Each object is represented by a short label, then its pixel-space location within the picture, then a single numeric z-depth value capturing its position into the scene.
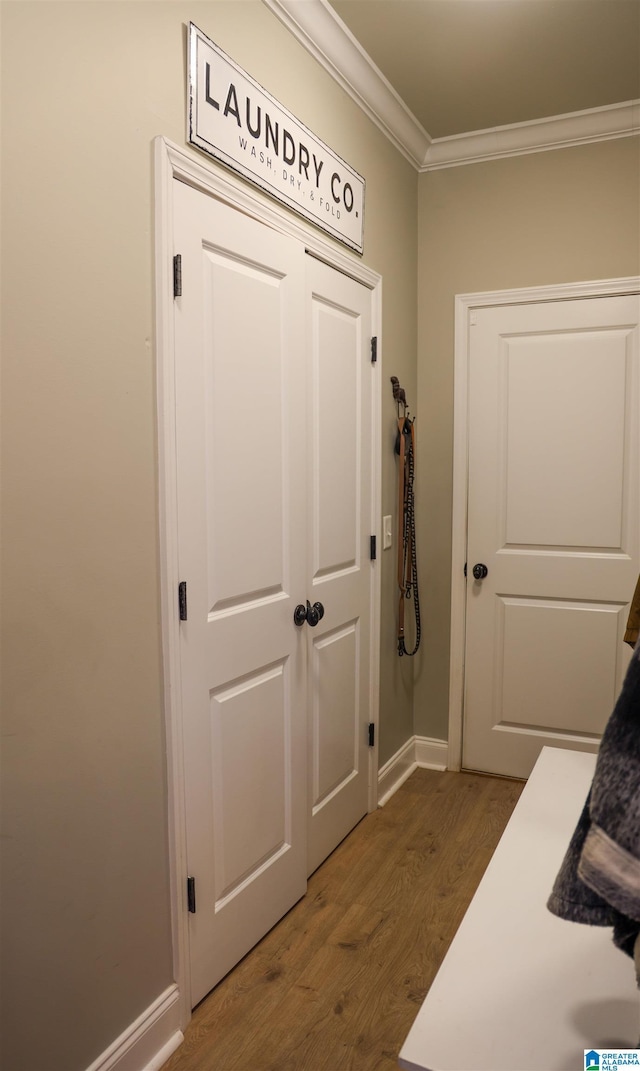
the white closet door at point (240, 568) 1.77
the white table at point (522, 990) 0.86
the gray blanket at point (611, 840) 0.64
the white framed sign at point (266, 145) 1.72
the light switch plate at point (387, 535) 3.03
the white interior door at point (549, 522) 2.99
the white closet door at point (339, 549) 2.42
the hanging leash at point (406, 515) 3.15
